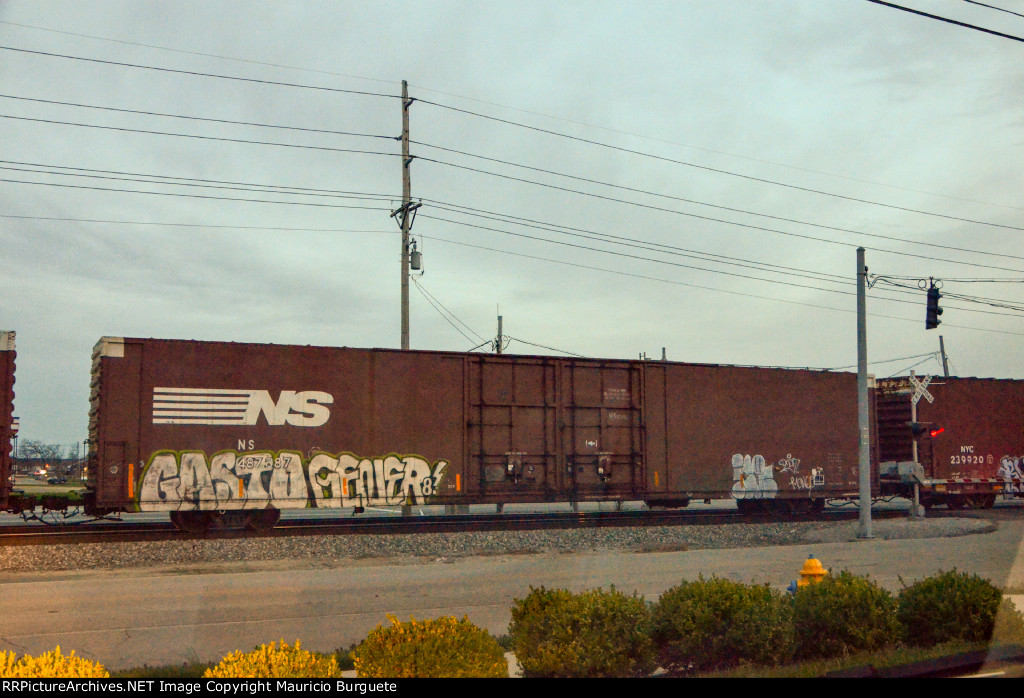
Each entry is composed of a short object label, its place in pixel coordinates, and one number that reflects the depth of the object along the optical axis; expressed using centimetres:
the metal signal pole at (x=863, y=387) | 2006
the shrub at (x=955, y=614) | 793
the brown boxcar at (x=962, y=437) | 2648
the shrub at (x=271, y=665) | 439
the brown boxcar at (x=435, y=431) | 1730
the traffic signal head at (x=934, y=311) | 2056
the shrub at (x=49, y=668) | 414
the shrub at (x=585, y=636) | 661
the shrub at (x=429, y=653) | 512
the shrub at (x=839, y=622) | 758
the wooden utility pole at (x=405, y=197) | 2814
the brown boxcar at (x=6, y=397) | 1605
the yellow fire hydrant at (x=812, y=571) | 931
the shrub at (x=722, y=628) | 716
